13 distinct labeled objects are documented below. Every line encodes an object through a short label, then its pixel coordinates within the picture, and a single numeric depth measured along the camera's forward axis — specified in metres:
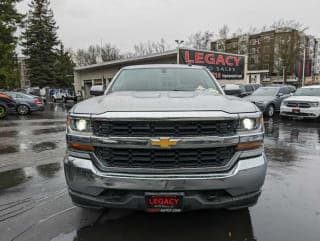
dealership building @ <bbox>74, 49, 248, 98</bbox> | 21.75
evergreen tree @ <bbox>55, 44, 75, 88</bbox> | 42.03
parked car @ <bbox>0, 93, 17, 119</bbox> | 15.56
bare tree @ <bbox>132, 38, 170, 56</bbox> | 59.31
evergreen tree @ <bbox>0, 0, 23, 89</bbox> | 22.72
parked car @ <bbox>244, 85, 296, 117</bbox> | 14.01
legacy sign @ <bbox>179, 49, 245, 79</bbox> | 21.59
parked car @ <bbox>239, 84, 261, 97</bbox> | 19.00
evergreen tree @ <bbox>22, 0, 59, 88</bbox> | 40.12
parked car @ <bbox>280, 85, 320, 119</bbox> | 11.97
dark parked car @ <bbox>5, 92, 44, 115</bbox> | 17.56
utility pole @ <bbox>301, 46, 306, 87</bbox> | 34.55
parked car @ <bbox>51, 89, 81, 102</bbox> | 33.35
